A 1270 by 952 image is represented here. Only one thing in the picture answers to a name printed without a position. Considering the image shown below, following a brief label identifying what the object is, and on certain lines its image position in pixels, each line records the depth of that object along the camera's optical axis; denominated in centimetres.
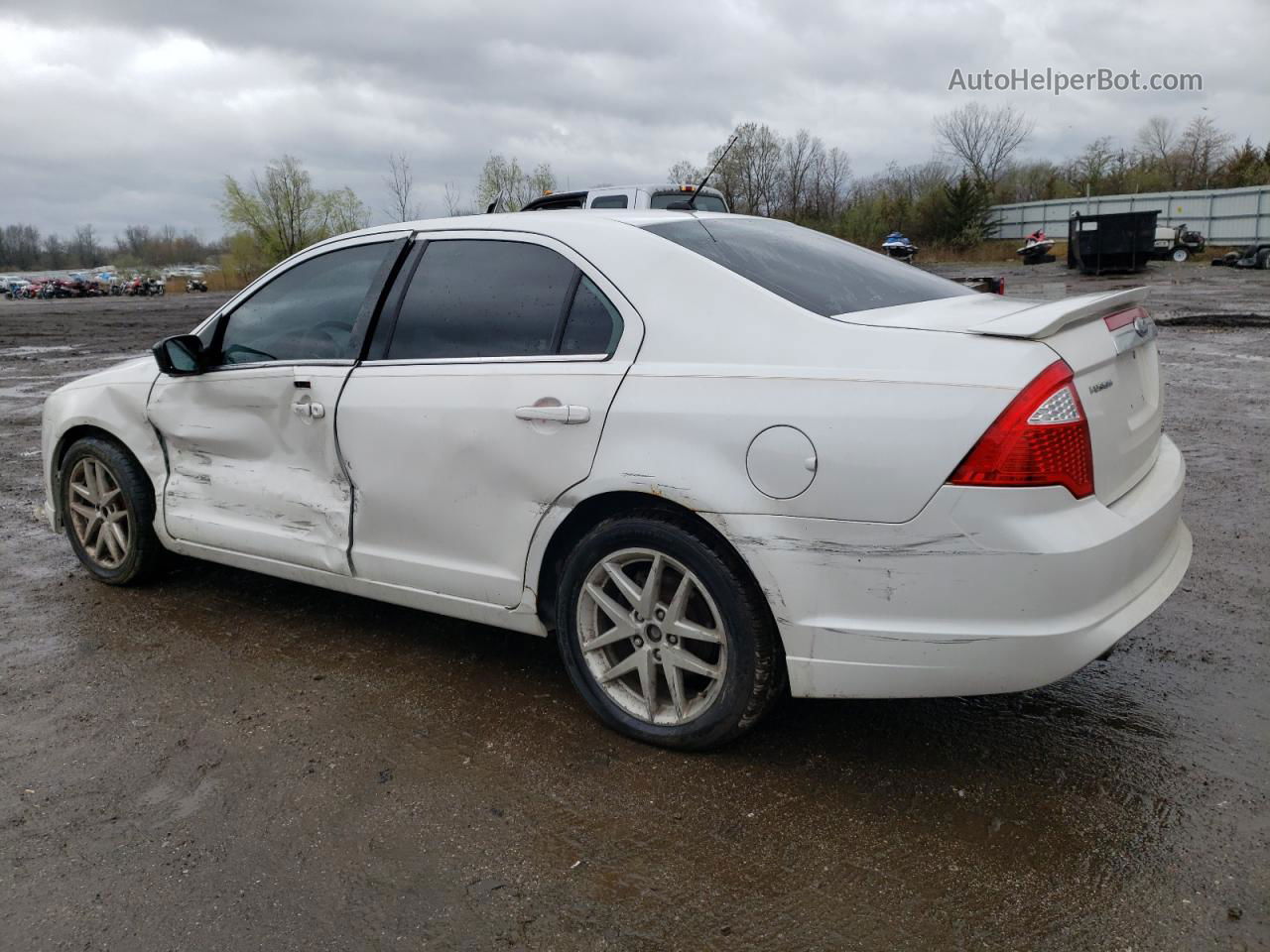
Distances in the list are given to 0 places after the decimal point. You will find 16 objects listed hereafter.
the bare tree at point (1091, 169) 5355
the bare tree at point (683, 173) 4764
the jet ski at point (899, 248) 3067
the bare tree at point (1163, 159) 5463
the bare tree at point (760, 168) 5316
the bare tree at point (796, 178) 5680
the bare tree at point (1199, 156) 5447
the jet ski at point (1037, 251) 3828
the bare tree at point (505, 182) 4648
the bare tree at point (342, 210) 6219
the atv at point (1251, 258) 3209
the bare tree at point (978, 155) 6762
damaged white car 261
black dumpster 2998
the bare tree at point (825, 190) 5662
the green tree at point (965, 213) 4769
